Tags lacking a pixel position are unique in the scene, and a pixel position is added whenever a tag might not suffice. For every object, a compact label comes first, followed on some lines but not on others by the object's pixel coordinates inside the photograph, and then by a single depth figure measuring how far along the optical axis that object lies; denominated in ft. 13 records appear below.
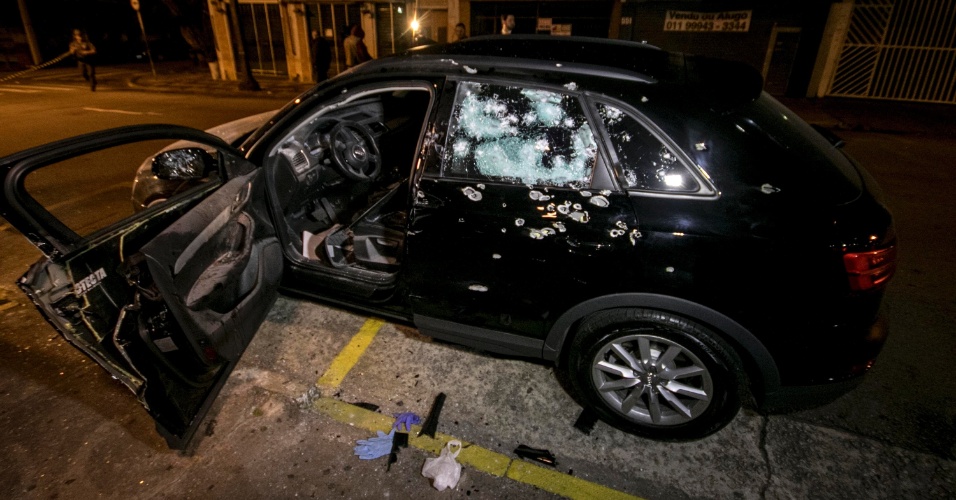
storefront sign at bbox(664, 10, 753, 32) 40.47
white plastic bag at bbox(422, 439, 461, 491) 7.16
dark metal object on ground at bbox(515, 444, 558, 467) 7.61
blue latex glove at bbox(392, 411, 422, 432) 8.26
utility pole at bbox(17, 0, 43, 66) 56.91
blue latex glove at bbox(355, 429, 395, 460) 7.70
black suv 6.31
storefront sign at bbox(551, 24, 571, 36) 44.78
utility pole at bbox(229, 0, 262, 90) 42.27
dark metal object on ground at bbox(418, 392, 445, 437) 8.13
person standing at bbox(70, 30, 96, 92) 43.52
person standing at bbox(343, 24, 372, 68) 36.32
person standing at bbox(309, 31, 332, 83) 37.42
